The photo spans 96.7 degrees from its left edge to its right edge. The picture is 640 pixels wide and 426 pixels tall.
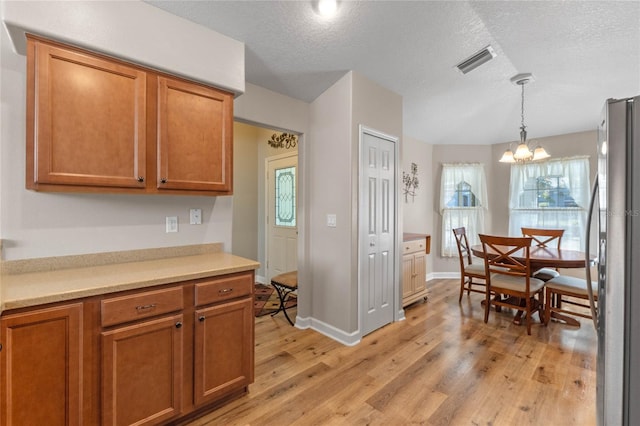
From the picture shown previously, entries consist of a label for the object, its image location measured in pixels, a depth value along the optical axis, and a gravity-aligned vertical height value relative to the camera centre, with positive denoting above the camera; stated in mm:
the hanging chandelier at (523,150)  3076 +687
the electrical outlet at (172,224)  2121 -89
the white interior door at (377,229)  2875 -179
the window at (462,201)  4992 +212
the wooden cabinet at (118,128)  1479 +509
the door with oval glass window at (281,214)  4266 -26
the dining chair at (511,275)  2881 -677
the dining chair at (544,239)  3418 -398
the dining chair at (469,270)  3587 -732
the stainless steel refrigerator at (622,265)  1120 -206
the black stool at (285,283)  3100 -779
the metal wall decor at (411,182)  4758 +517
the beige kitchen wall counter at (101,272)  1276 -346
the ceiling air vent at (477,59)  2628 +1473
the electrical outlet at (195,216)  2232 -34
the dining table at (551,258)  2748 -459
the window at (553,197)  4223 +254
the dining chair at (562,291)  2805 -795
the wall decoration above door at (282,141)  4127 +1077
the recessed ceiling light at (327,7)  1893 +1399
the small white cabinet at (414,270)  3564 -750
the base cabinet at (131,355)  1215 -730
